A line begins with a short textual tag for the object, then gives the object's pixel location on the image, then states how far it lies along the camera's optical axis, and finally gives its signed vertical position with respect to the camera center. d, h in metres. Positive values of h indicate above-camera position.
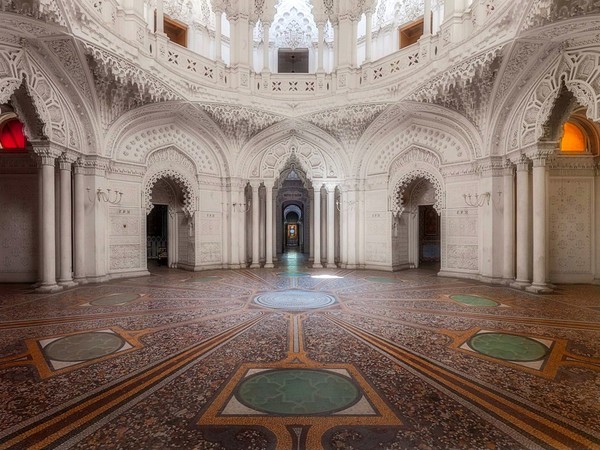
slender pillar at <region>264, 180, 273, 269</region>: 12.29 +0.22
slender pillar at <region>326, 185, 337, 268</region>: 12.18 +0.09
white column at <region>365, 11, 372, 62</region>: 10.72 +6.41
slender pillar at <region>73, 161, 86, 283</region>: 8.37 +0.06
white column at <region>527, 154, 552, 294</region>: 7.29 +0.13
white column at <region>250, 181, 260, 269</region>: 12.19 +0.11
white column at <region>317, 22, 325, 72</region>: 11.09 +6.31
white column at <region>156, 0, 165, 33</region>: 9.20 +6.10
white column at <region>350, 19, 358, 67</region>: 10.74 +6.13
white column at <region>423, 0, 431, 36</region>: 9.08 +5.95
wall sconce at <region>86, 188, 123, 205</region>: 8.63 +0.90
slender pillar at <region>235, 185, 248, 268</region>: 11.95 +0.22
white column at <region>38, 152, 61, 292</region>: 7.33 +0.20
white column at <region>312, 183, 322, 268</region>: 12.31 +0.02
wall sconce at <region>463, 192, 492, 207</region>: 8.60 +0.74
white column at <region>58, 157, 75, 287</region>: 7.83 +0.13
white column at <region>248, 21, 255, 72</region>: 10.87 +6.16
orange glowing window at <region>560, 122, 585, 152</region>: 8.92 +2.39
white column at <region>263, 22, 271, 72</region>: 11.26 +6.53
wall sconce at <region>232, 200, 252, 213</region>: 11.89 +0.78
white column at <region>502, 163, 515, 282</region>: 8.17 +0.02
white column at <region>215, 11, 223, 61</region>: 10.38 +6.25
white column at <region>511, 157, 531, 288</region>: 7.71 -0.03
